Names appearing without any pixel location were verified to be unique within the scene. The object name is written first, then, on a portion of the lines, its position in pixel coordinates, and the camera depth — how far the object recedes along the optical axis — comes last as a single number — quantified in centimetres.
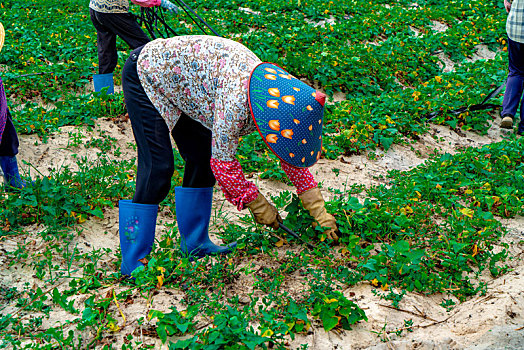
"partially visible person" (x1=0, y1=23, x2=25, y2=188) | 381
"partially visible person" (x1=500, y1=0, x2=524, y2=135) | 545
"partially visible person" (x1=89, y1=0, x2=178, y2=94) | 531
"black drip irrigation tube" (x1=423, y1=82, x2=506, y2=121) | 575
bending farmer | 258
